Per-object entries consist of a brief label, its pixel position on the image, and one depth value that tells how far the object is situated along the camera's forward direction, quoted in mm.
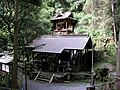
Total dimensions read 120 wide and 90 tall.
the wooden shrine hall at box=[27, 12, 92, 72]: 19531
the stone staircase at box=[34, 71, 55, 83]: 18195
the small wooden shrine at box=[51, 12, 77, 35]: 28856
